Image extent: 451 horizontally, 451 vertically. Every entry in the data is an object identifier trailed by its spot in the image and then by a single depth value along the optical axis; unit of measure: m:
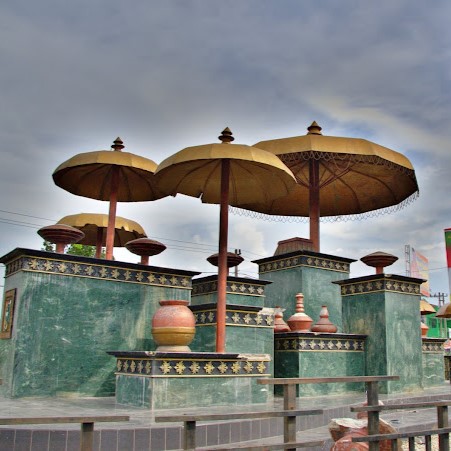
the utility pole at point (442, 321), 46.60
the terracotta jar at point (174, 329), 7.61
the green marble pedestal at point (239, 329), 8.60
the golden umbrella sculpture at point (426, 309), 16.45
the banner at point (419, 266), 39.20
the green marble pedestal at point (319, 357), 9.73
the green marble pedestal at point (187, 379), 6.97
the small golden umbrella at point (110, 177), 10.54
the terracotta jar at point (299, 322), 10.05
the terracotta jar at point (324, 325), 10.45
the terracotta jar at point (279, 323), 10.27
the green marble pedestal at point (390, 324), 10.37
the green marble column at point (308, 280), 11.68
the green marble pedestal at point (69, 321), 8.38
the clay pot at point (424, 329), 13.48
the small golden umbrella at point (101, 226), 13.94
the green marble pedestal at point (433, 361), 12.04
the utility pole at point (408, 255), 38.91
